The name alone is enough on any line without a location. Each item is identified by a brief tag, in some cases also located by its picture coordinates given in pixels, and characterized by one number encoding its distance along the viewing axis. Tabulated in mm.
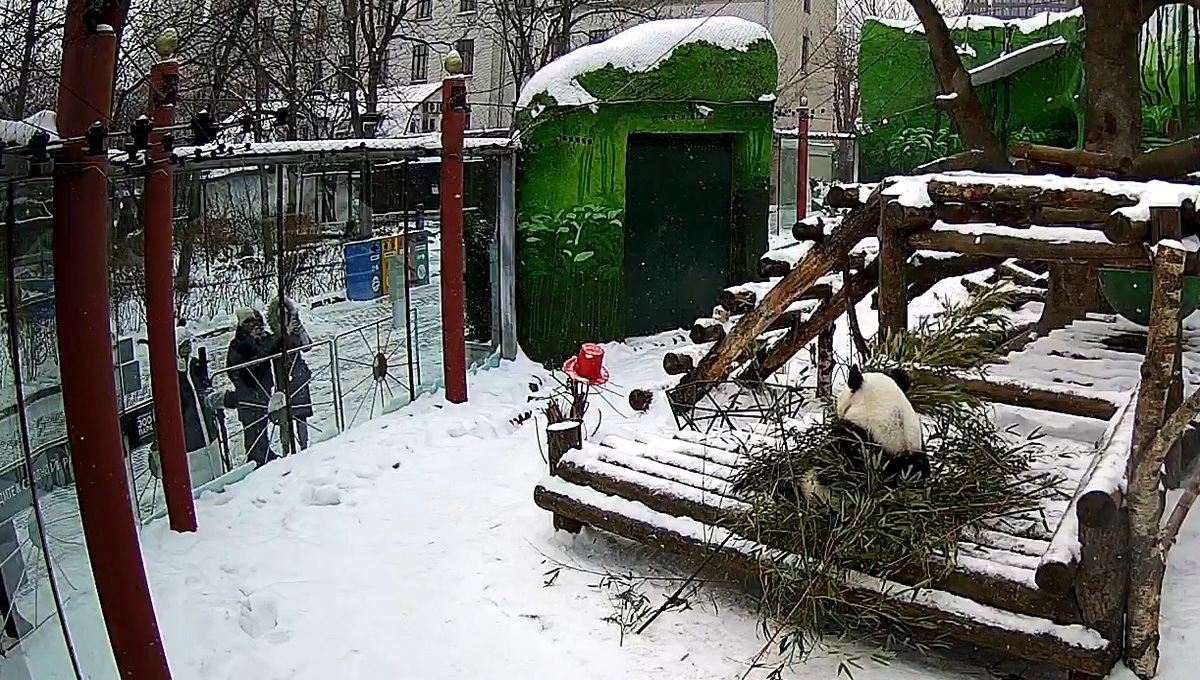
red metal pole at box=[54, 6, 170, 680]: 3152
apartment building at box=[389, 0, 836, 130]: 23312
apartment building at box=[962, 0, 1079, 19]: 23406
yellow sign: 8086
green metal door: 11180
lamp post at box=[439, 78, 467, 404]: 8266
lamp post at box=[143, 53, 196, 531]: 5535
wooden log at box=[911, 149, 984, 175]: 9008
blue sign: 7754
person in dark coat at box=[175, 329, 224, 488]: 6270
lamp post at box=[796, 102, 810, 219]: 15648
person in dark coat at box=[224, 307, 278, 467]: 6703
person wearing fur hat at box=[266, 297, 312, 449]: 7020
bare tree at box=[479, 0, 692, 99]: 18625
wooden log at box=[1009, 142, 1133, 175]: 6797
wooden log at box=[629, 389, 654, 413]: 8336
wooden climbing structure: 4039
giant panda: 4500
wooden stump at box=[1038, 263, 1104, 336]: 8305
